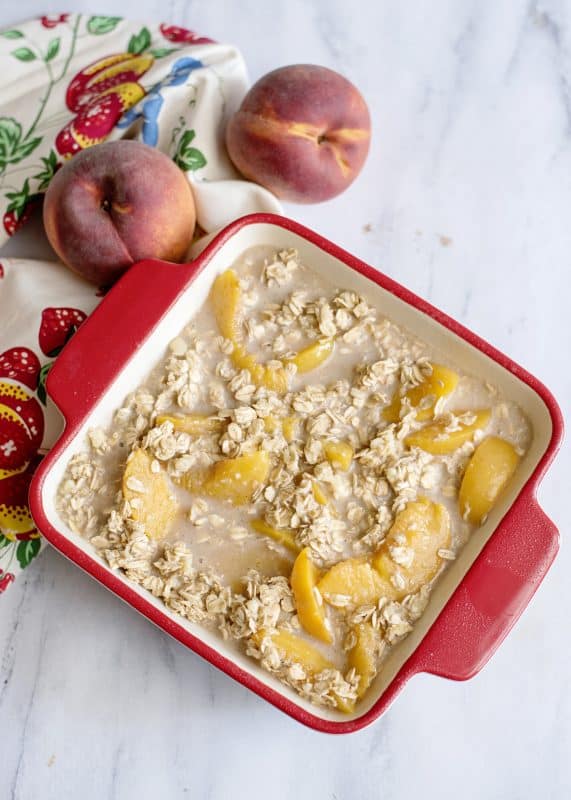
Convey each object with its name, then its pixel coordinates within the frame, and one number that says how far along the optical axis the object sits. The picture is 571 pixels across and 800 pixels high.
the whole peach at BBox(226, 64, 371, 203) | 0.82
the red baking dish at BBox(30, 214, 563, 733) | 0.75
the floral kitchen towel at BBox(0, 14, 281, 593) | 0.82
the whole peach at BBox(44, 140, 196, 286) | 0.80
